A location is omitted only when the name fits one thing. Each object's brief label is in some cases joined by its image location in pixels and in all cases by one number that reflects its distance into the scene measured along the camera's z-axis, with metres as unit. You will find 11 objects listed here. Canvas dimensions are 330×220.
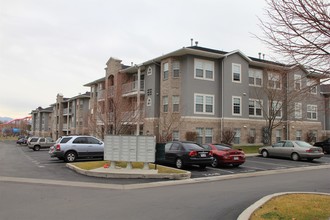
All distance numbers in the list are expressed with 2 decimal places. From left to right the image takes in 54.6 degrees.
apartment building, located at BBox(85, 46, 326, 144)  29.50
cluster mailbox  15.38
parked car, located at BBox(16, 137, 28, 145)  61.43
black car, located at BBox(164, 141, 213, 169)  16.75
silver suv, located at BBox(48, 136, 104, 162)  21.00
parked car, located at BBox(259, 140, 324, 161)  22.59
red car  18.12
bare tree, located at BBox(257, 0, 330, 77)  5.68
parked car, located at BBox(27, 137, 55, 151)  40.34
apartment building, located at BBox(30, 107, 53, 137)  85.38
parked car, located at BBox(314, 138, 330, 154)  30.97
